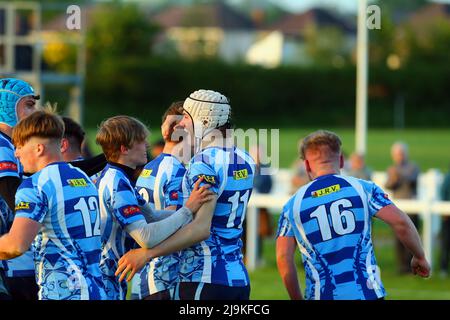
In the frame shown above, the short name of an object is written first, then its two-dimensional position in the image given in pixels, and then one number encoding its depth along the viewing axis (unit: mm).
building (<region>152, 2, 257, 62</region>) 99062
